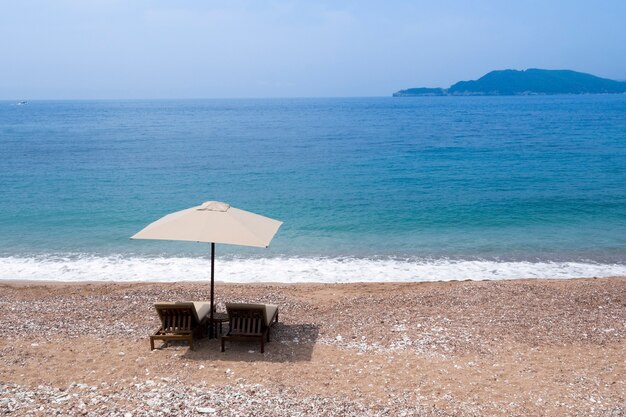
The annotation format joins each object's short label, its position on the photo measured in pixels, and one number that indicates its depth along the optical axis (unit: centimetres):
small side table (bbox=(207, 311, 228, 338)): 1061
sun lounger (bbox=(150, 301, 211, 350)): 1005
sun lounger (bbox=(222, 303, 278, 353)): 993
